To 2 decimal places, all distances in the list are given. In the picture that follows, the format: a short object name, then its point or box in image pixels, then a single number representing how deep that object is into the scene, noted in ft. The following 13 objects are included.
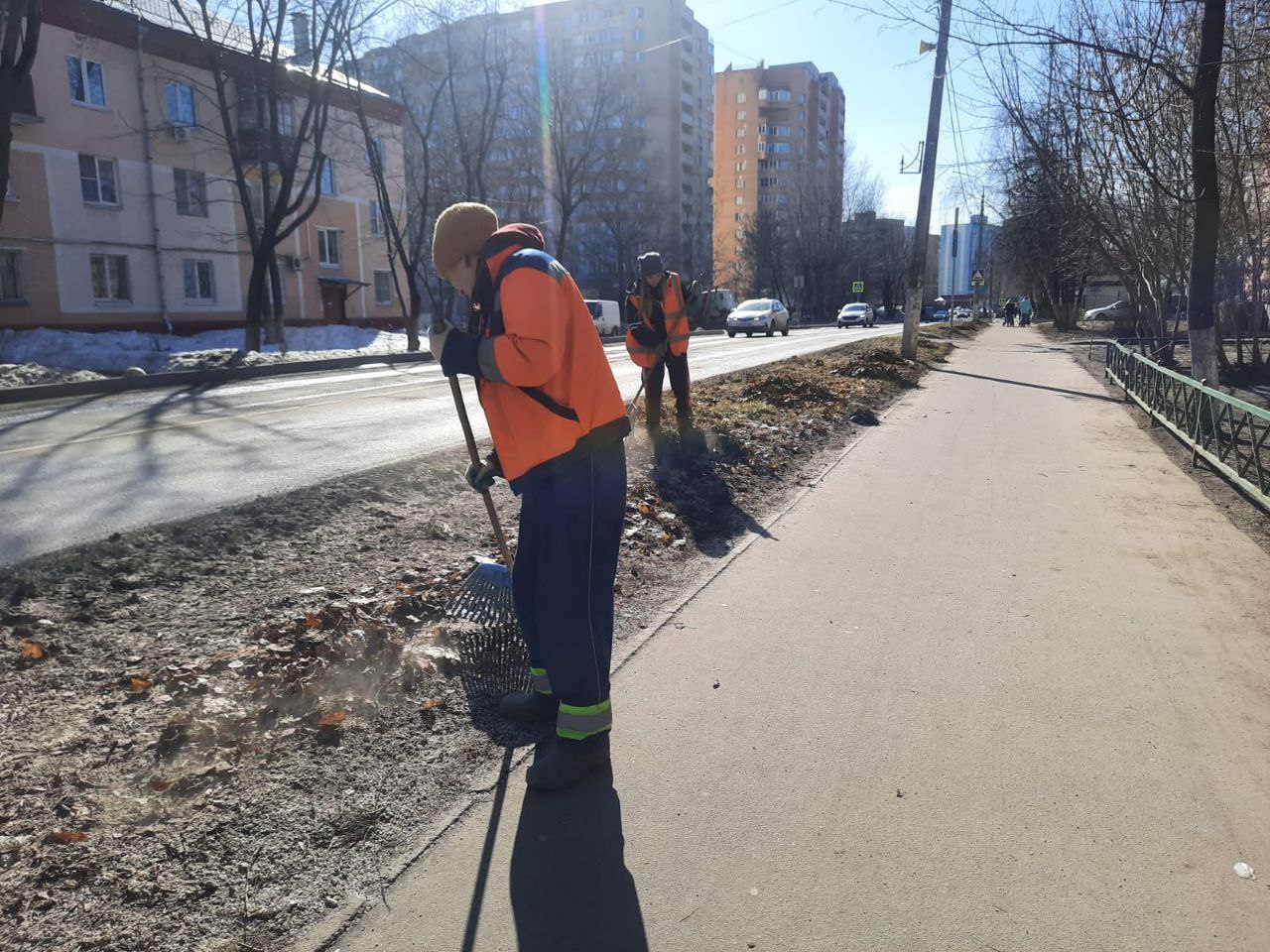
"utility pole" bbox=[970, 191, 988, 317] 219.02
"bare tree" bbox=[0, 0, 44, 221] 49.11
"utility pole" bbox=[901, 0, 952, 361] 67.41
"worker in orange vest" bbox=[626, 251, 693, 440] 29.25
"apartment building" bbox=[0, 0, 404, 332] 85.61
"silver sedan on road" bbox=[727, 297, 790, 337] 121.19
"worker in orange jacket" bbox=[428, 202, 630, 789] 9.55
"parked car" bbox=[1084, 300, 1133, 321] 123.93
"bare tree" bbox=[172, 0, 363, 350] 73.92
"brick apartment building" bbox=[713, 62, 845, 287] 386.93
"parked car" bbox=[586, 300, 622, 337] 130.93
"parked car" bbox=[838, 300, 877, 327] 174.70
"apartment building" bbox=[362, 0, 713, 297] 123.44
